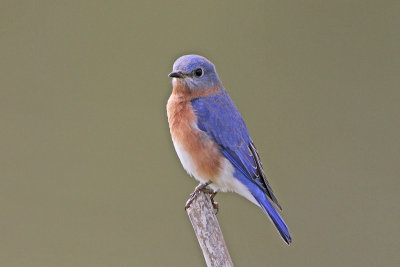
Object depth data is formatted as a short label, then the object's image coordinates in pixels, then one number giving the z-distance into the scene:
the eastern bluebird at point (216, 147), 6.99
